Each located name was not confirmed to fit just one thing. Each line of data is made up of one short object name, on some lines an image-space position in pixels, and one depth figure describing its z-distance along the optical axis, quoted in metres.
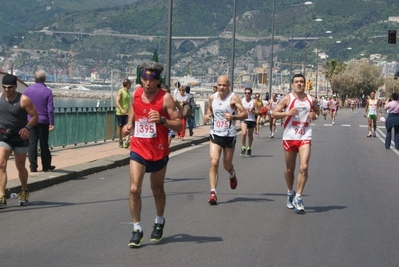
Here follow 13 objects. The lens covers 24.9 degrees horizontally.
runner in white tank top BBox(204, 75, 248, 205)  13.08
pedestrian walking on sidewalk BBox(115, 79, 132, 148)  22.23
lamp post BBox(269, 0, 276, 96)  55.01
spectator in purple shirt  15.42
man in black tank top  11.82
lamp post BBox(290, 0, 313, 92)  55.33
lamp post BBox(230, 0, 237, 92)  40.28
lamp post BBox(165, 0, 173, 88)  26.26
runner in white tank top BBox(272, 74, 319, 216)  12.09
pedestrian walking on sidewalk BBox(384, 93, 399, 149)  26.50
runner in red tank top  9.20
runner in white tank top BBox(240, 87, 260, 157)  21.72
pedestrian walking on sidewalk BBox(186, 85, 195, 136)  28.33
